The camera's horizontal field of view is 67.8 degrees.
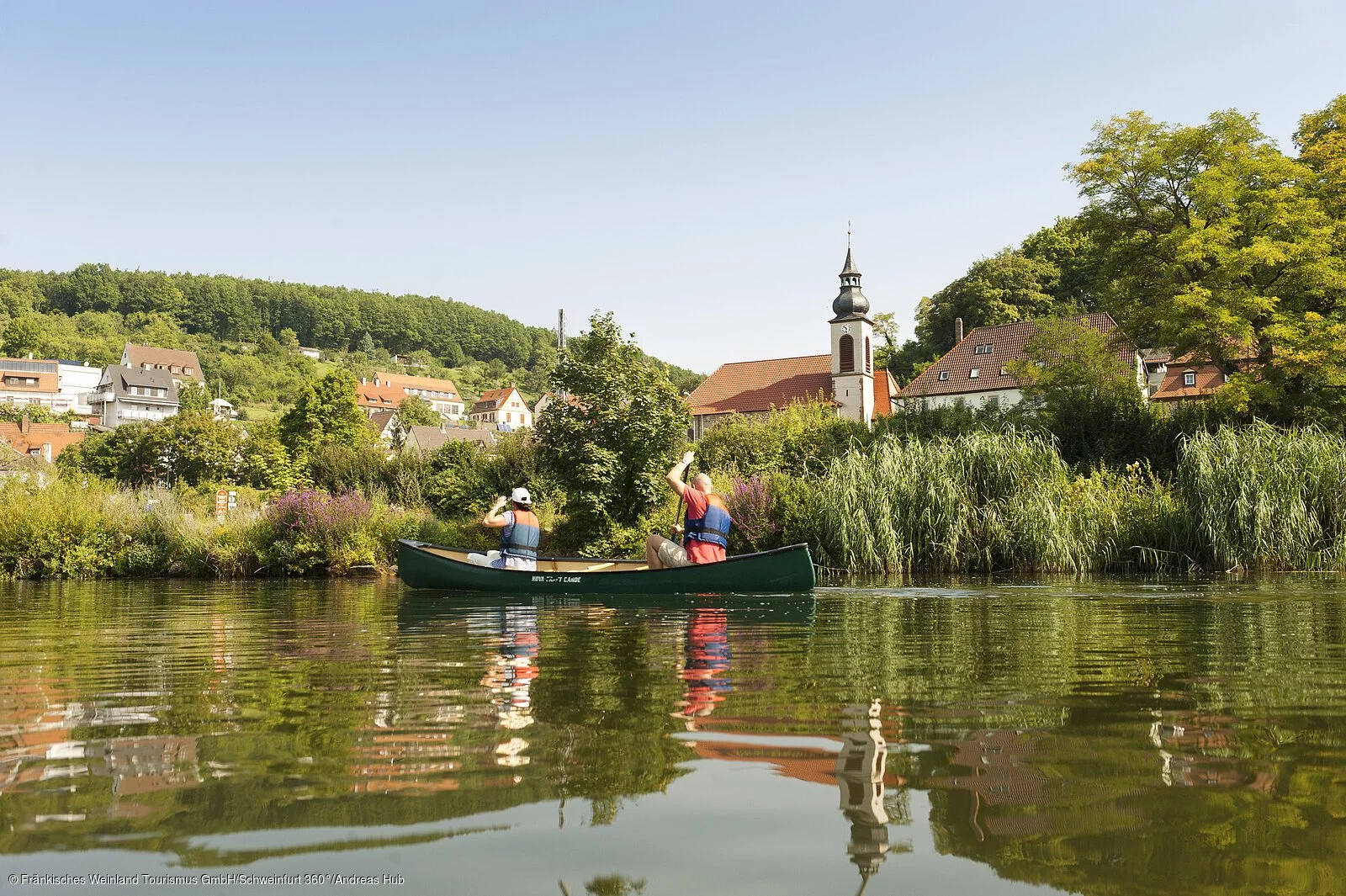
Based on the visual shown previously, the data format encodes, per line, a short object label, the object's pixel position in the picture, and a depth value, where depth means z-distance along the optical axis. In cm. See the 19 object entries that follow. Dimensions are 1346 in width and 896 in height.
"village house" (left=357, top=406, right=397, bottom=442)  11069
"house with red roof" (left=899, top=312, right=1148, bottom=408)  5359
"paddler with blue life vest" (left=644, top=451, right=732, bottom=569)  1346
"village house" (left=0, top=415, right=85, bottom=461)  7550
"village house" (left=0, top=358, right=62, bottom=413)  12275
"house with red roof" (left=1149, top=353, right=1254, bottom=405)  5312
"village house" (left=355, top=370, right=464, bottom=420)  14225
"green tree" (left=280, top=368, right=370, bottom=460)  6225
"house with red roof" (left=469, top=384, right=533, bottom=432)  13838
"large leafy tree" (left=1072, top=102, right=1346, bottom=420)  2517
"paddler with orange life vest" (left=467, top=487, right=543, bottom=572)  1477
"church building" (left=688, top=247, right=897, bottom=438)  6081
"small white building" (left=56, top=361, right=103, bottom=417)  12662
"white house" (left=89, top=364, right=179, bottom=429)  12038
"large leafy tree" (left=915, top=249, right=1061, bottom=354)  6016
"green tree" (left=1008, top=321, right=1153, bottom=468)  2706
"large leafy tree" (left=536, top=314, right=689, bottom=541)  2111
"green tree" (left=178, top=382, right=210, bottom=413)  11398
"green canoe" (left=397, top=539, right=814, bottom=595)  1285
